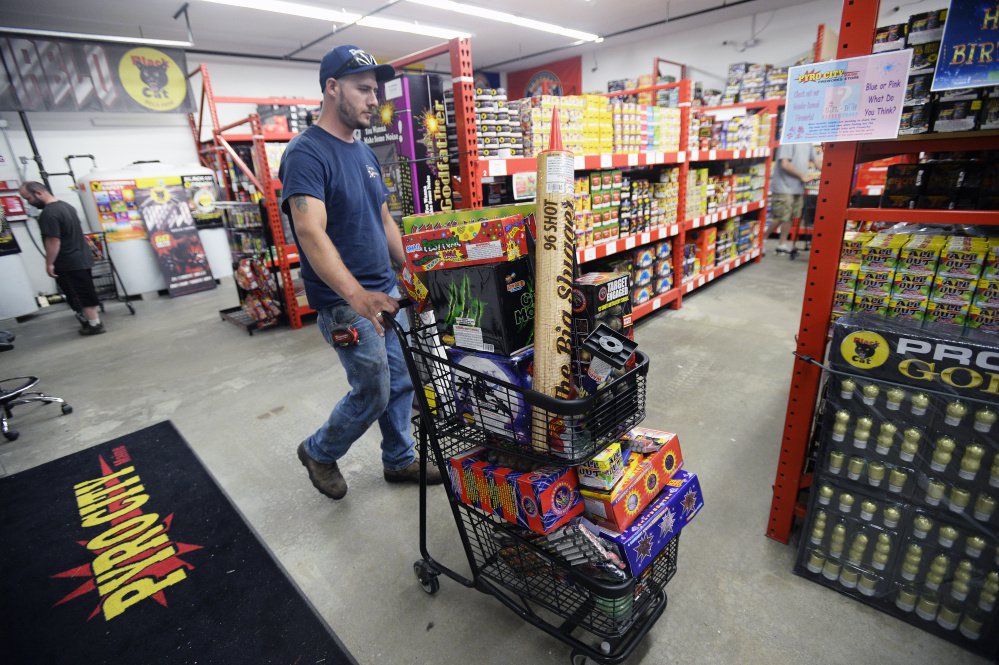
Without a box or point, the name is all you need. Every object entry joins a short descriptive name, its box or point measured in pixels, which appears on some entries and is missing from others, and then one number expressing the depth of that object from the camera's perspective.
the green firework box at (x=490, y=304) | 1.22
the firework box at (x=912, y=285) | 1.54
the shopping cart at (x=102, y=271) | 7.07
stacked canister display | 1.37
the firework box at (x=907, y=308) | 1.55
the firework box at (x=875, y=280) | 1.59
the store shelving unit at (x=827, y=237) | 1.42
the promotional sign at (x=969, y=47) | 1.22
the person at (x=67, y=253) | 5.32
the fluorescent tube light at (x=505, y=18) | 8.05
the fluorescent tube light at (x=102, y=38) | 6.57
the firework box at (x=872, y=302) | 1.61
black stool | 3.35
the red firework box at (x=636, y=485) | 1.31
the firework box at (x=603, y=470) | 1.30
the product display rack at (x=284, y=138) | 2.72
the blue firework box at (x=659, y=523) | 1.30
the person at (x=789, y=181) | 6.82
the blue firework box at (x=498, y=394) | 1.23
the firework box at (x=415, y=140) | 2.92
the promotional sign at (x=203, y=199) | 7.85
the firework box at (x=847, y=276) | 1.65
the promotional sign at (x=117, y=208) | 7.18
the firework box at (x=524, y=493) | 1.29
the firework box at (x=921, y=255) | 1.51
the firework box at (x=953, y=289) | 1.48
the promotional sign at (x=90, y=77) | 6.83
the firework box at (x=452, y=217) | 1.41
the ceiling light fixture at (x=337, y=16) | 7.01
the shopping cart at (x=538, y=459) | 1.18
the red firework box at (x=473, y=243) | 1.20
